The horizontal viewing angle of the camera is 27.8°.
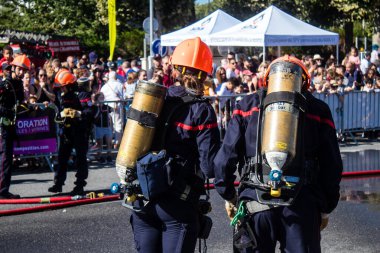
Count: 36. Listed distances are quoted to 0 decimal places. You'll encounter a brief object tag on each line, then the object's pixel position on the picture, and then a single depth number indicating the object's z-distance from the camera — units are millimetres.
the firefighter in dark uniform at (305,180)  4344
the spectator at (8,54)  12381
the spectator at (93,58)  22155
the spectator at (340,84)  15751
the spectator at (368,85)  16366
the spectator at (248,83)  15591
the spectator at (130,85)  14695
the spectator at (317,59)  20009
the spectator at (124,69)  19228
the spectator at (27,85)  12898
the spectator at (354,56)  22059
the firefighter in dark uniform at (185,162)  4523
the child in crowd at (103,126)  13234
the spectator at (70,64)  17106
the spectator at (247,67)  19264
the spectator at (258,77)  15234
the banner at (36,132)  12062
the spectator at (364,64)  21891
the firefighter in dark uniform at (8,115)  9805
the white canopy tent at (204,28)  21391
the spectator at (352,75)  18294
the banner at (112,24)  19906
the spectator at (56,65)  14656
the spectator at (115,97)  13414
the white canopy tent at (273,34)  17984
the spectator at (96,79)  15619
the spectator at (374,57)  25275
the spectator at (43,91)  12945
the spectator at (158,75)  13133
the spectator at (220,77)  15609
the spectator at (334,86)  15787
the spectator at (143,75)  15172
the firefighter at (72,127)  9930
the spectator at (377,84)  16703
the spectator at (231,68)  17400
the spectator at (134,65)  20500
